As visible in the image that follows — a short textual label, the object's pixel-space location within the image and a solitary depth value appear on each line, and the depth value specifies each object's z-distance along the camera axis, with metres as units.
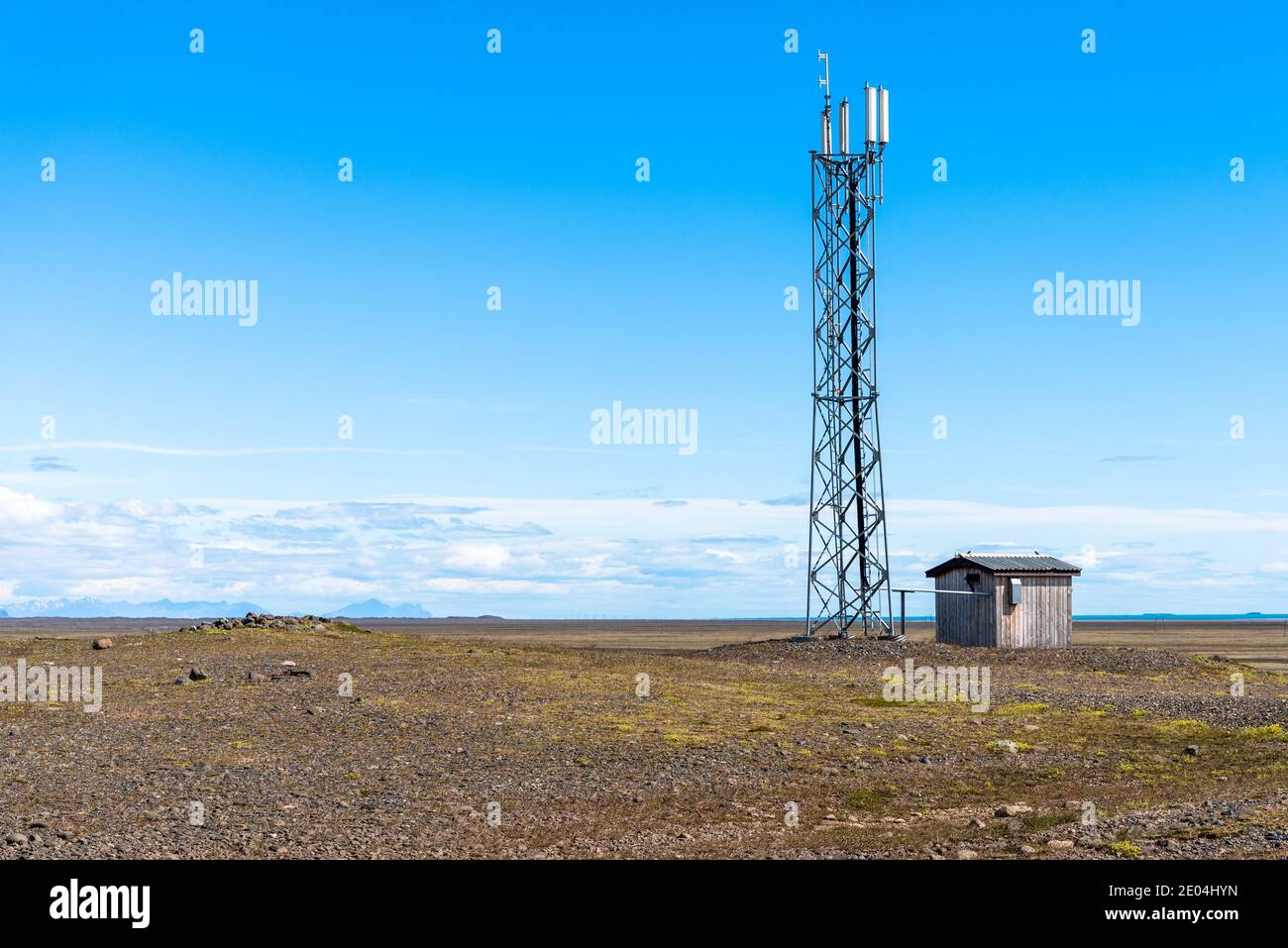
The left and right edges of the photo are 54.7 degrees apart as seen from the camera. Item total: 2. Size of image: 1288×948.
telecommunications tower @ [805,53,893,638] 55.06
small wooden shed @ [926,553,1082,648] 53.25
